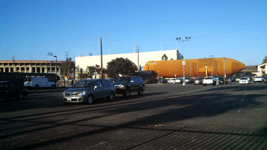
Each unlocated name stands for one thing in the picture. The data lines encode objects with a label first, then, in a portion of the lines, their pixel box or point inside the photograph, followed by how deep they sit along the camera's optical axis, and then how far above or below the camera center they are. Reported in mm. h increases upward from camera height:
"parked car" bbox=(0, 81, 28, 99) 15665 -907
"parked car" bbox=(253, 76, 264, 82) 58128 -846
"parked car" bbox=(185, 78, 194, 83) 61844 -978
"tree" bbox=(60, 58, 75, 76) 104562 +5228
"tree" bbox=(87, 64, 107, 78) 77738 +3013
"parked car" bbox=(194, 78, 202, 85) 50178 -1037
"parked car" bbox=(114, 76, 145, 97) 19078 -669
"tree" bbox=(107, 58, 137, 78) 68062 +2935
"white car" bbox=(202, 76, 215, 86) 41000 -864
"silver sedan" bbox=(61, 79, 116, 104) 13100 -849
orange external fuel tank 65625 +2940
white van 35188 -710
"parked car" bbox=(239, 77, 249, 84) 45469 -849
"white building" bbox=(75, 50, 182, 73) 103062 +10293
